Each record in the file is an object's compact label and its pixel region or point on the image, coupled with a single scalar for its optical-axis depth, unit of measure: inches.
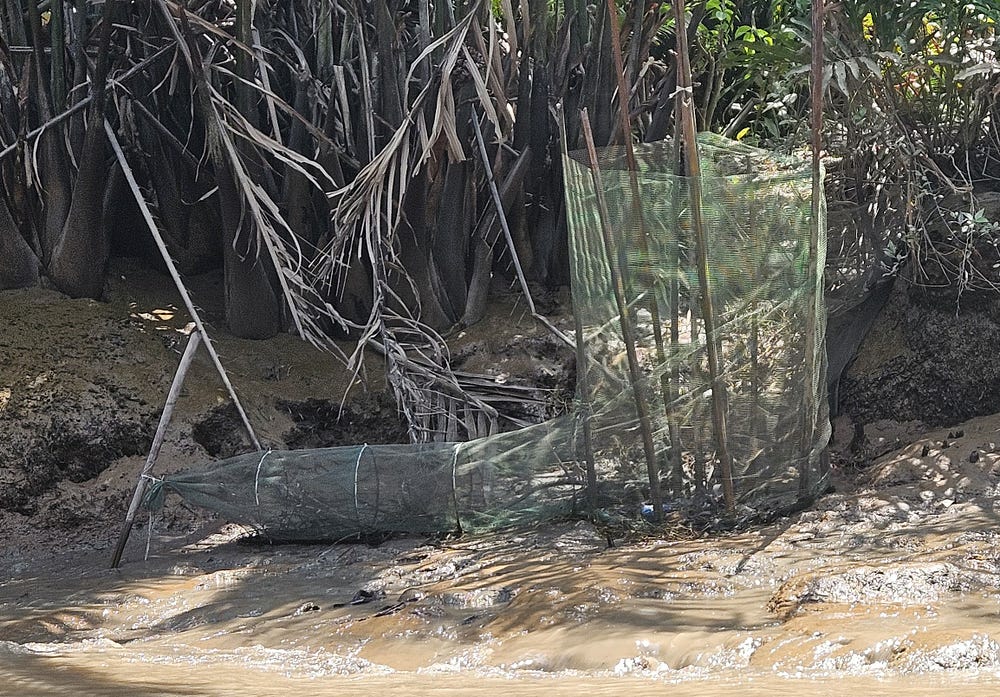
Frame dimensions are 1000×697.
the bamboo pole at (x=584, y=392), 221.3
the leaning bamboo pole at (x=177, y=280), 249.0
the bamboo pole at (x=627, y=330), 208.3
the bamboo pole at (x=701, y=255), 199.0
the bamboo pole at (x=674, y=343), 210.5
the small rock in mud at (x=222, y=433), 279.1
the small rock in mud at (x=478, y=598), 189.2
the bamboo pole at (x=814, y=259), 191.9
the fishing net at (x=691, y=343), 209.0
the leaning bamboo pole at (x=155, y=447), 230.5
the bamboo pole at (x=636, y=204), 205.7
